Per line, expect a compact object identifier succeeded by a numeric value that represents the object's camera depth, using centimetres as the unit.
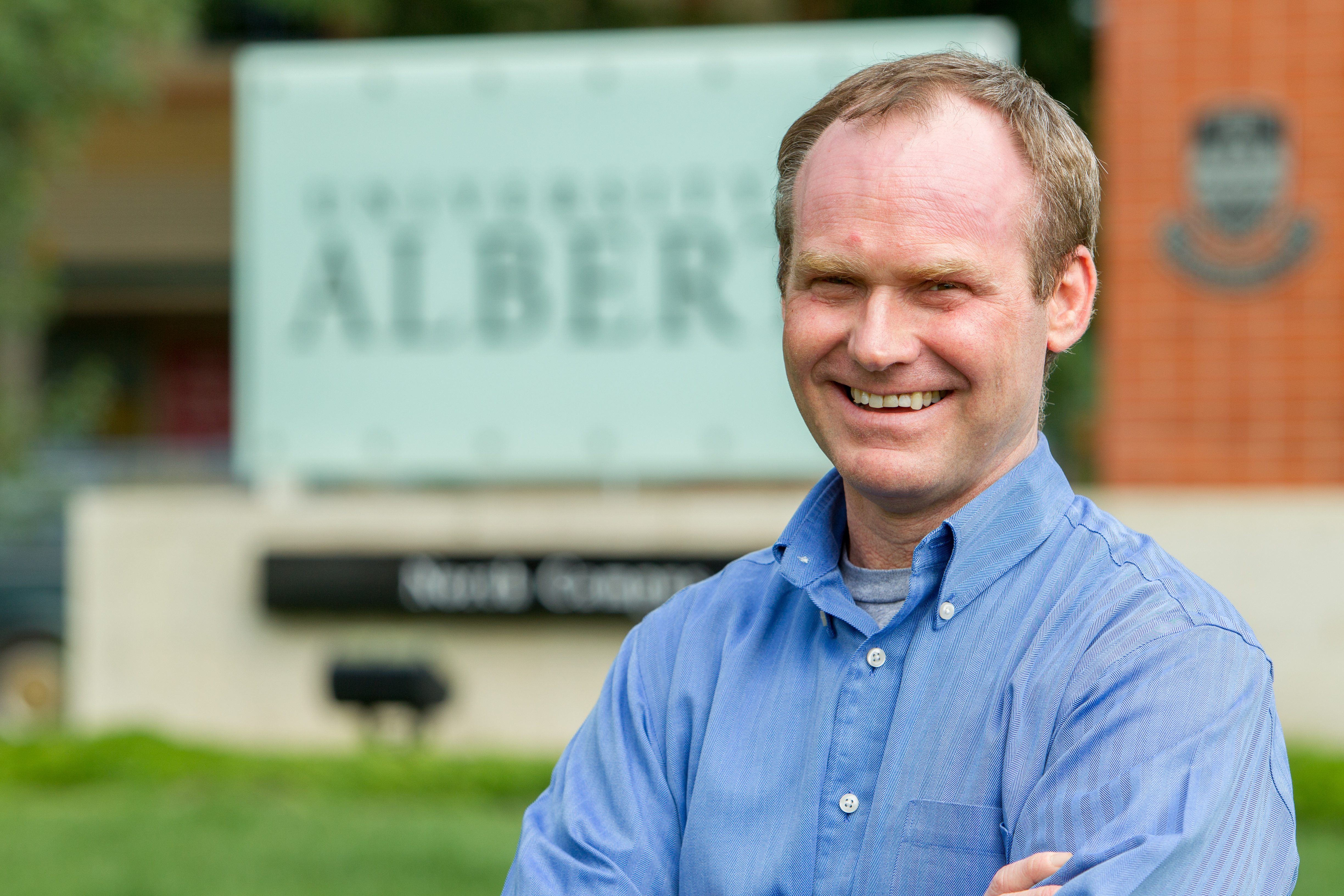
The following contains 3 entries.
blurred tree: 795
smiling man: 152
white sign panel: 750
